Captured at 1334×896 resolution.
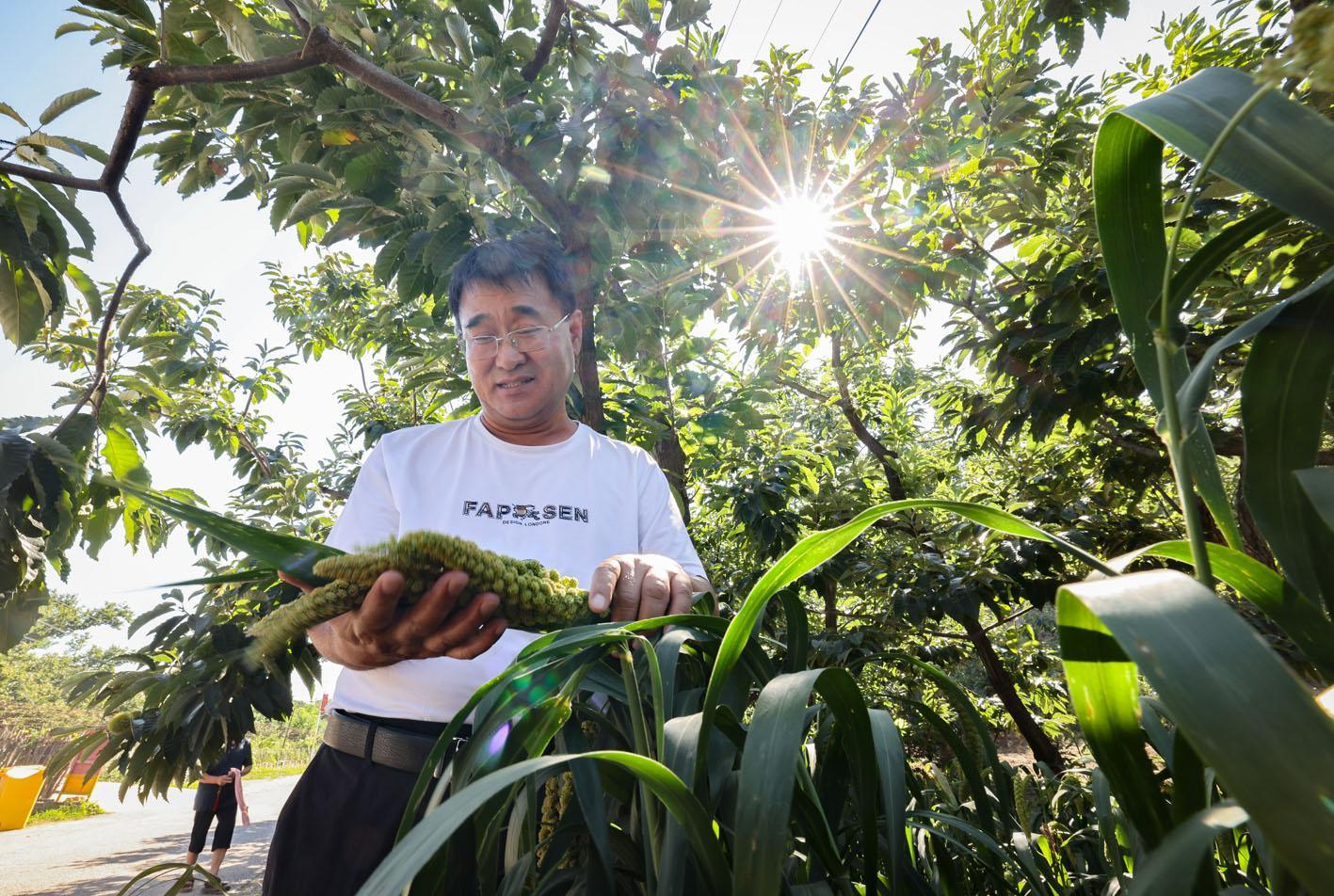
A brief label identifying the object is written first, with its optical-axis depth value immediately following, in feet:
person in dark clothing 20.99
